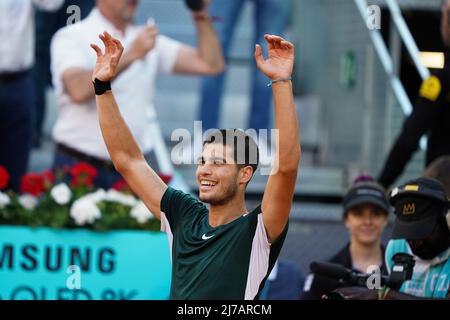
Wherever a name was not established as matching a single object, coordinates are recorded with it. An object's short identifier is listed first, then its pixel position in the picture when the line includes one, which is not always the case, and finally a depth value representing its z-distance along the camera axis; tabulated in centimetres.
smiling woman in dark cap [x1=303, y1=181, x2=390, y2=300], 1288
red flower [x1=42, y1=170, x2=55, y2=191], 1396
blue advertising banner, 1329
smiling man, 865
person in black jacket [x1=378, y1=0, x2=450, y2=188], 1516
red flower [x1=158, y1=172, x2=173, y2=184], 1485
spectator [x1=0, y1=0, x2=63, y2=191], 1561
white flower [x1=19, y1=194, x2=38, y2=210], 1376
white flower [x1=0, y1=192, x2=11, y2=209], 1372
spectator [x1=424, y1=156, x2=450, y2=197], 1220
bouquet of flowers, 1350
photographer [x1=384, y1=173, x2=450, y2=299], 986
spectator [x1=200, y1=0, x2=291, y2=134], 1750
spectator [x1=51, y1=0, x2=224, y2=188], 1517
